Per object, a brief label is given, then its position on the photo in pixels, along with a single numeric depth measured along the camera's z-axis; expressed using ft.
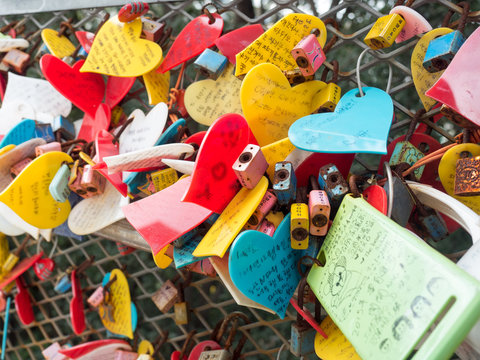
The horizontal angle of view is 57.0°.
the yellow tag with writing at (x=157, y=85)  2.04
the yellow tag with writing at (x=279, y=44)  1.60
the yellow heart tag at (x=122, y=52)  1.98
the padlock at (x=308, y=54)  1.53
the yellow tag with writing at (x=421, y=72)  1.52
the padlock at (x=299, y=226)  1.29
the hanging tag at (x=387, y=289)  0.85
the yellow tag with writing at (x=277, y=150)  1.43
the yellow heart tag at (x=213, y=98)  1.82
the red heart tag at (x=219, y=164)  1.33
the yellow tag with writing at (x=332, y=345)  1.35
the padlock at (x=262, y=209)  1.37
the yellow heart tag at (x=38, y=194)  1.79
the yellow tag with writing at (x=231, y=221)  1.29
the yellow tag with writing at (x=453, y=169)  1.36
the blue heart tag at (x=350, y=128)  1.22
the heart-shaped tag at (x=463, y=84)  1.27
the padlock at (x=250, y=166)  1.33
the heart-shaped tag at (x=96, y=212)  1.95
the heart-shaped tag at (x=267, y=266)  1.23
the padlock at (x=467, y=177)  1.23
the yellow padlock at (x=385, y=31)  1.49
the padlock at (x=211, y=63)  1.81
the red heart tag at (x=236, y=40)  1.86
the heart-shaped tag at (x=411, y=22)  1.52
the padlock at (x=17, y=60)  2.72
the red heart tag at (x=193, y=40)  1.97
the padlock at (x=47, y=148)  1.98
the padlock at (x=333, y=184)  1.31
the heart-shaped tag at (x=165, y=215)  1.45
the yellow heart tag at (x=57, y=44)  2.43
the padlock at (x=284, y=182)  1.32
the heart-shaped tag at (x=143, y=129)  1.79
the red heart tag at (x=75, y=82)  2.08
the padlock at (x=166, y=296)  2.43
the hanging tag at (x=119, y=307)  2.58
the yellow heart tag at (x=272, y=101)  1.46
